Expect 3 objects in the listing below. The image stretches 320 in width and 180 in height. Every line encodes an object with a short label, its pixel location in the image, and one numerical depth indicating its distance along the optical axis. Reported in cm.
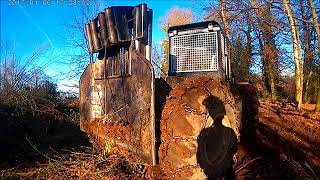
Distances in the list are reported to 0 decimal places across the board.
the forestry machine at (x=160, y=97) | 230
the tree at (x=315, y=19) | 757
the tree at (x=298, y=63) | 1016
